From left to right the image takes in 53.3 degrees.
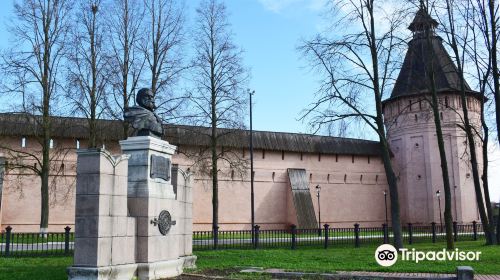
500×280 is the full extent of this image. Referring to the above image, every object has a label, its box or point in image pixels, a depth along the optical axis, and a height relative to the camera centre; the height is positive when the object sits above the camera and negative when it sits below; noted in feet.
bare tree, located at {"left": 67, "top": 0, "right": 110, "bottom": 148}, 67.72 +17.28
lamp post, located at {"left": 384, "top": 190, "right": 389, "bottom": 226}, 125.39 +0.57
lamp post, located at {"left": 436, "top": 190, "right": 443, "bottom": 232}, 114.99 +1.45
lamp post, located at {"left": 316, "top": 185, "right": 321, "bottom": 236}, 112.59 -0.02
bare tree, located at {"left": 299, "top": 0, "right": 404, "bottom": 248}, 52.80 +12.71
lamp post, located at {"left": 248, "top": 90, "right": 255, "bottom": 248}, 63.14 -4.04
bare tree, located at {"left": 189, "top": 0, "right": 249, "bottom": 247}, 78.07 +16.22
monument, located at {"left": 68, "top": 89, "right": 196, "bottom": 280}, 27.07 -0.24
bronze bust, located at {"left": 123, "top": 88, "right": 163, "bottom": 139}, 31.68 +5.70
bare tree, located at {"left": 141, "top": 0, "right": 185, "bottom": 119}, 71.72 +21.68
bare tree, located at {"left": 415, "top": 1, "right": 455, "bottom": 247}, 54.08 +10.56
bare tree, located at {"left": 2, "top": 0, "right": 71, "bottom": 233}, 68.54 +18.07
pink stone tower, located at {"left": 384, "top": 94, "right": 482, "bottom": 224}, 116.26 +9.75
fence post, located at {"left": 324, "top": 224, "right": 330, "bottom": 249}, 61.84 -4.34
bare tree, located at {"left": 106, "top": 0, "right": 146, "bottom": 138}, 68.85 +19.12
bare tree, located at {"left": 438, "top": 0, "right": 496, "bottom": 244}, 61.05 +10.24
